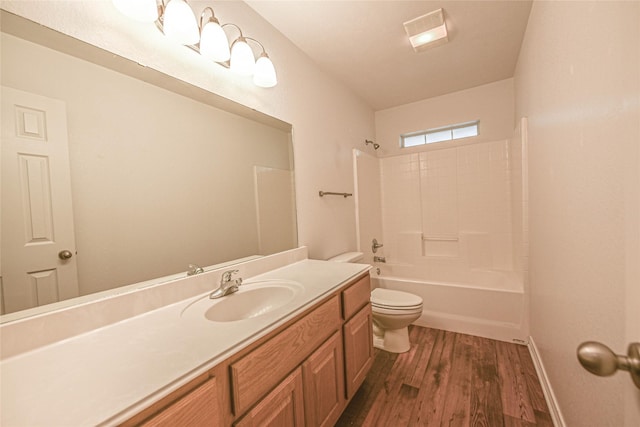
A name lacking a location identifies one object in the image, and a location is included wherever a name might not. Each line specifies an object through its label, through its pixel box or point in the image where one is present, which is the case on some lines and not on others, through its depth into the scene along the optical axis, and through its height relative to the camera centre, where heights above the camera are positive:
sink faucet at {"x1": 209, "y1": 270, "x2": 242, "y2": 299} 1.13 -0.33
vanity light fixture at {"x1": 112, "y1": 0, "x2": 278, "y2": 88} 0.96 +0.79
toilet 1.88 -0.83
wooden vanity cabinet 0.60 -0.55
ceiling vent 1.66 +1.20
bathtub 2.07 -0.88
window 2.85 +0.81
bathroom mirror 0.76 +0.16
